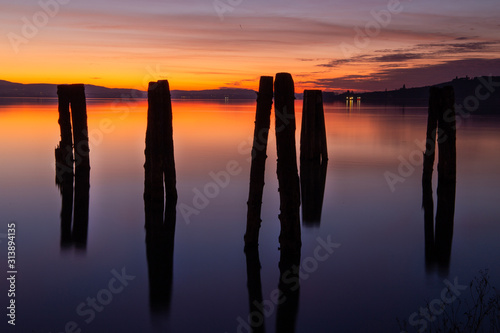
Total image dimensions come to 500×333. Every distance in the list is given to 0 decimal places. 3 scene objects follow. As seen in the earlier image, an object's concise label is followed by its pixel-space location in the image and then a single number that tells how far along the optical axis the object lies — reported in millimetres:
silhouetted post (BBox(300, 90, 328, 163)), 13766
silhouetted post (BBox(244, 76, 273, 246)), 6496
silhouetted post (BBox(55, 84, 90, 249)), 10809
